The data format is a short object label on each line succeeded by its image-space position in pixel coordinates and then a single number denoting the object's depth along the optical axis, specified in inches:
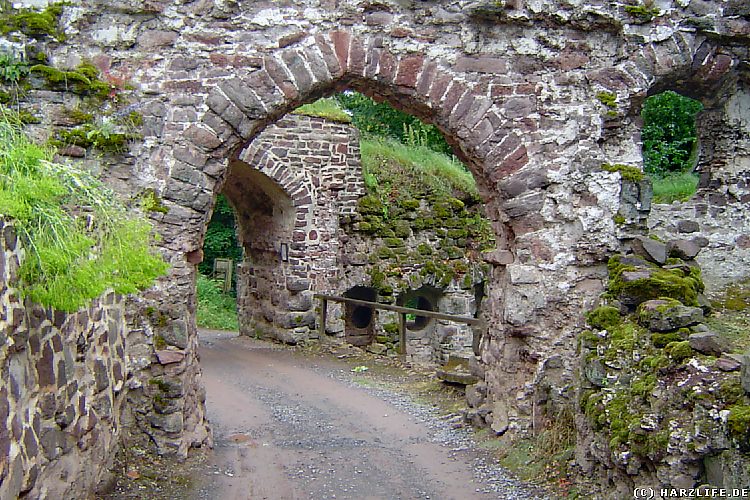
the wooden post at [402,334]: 428.1
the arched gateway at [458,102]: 233.3
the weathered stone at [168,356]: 231.0
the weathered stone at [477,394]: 282.9
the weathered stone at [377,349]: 456.9
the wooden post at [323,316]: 460.1
